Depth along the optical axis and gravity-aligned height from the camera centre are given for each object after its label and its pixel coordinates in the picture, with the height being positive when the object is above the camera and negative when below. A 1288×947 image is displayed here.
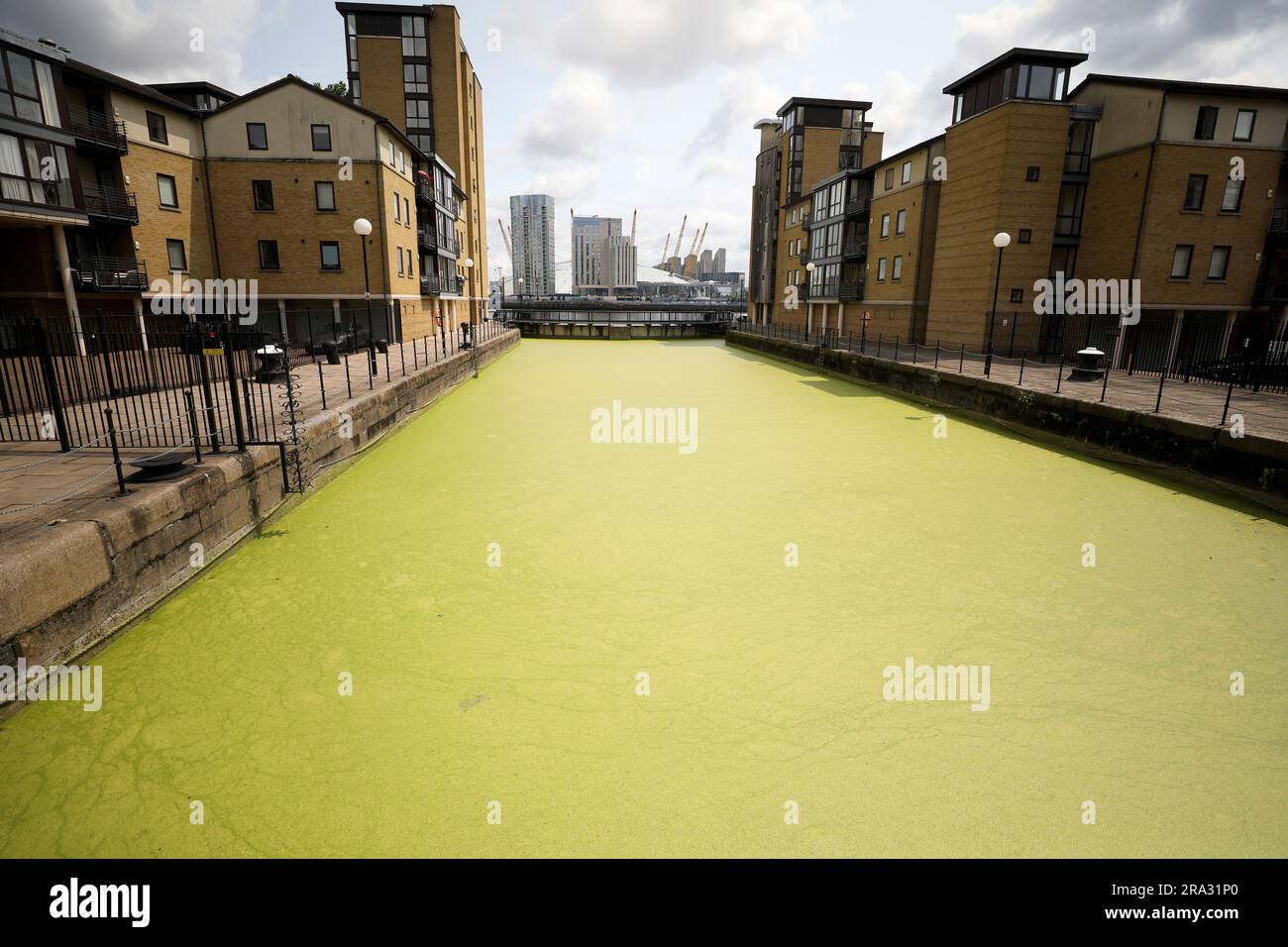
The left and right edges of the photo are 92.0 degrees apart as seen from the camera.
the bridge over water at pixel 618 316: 47.28 +0.46
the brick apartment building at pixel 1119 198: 21.62 +4.53
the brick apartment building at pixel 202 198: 20.83 +4.58
